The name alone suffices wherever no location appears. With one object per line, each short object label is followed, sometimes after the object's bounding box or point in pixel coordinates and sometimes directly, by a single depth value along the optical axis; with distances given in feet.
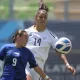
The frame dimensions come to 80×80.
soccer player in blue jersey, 57.21
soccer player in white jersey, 62.59
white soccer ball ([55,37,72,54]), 63.98
